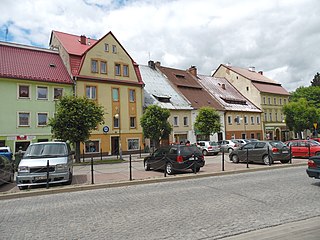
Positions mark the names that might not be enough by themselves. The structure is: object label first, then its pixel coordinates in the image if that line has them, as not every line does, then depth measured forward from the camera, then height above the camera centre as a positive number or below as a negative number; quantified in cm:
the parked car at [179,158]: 1332 -102
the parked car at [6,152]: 1908 -67
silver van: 1034 -94
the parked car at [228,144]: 3161 -91
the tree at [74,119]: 2192 +174
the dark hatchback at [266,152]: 1639 -103
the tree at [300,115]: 5016 +356
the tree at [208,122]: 3406 +186
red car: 1978 -95
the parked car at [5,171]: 1156 -127
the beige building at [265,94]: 5288 +832
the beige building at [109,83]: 3234 +703
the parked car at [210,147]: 2930 -114
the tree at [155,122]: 2875 +172
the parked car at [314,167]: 915 -114
